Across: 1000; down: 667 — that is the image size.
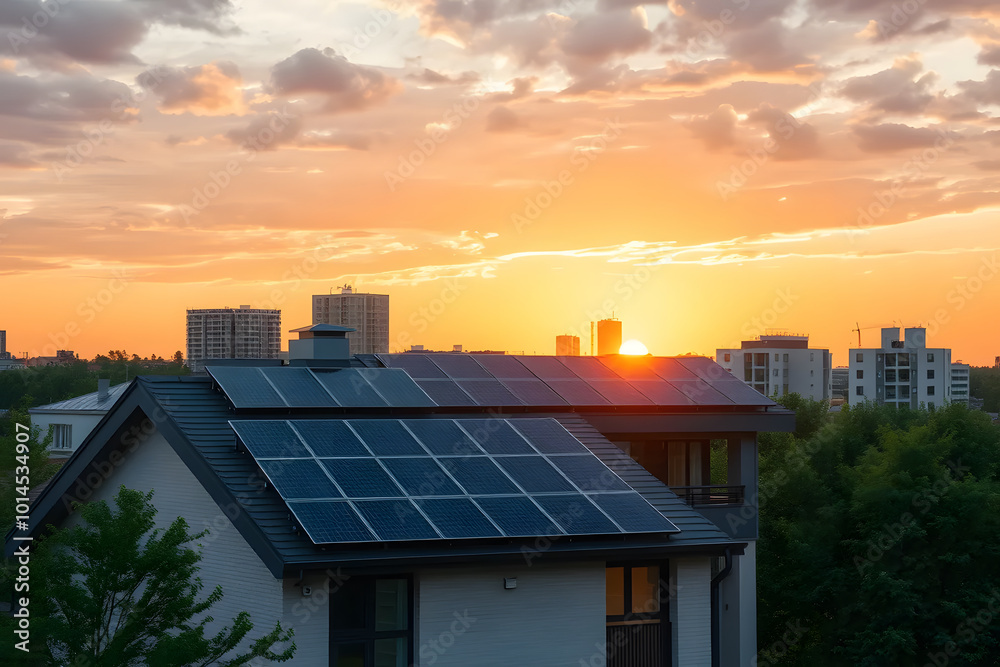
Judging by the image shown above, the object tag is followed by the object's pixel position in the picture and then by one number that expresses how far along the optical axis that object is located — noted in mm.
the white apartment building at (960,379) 186125
